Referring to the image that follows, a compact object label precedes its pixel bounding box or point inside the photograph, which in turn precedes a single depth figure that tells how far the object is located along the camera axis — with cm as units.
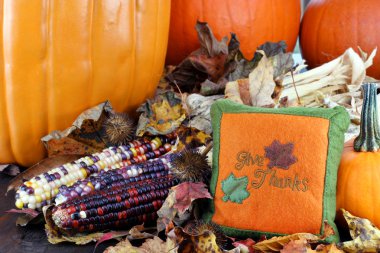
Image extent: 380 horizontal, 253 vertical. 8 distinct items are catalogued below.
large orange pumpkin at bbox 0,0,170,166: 116
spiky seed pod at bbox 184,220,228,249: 83
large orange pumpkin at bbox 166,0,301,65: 169
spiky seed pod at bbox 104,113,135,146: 122
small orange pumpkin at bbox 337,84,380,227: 88
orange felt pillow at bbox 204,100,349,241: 85
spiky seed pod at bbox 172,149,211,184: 95
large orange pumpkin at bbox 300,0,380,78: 180
